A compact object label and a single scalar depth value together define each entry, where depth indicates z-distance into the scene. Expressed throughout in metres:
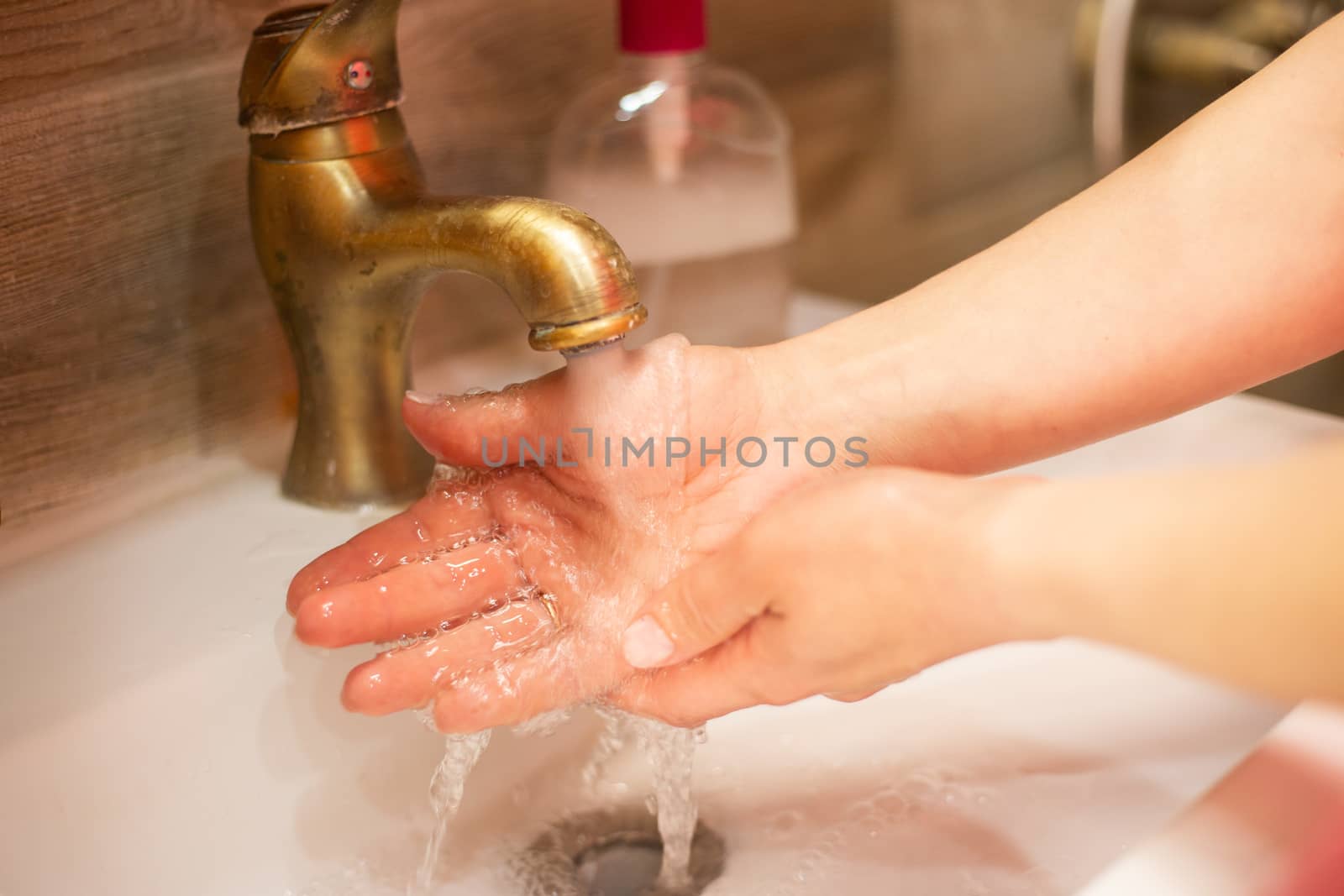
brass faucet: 0.45
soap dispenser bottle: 0.69
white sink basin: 0.49
